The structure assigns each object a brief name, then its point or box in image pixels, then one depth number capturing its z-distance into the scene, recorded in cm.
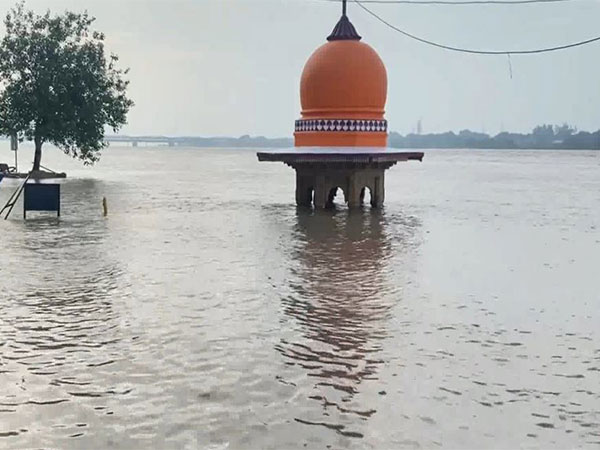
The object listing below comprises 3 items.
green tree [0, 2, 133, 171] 4309
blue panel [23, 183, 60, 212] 2081
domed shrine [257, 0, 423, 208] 2425
